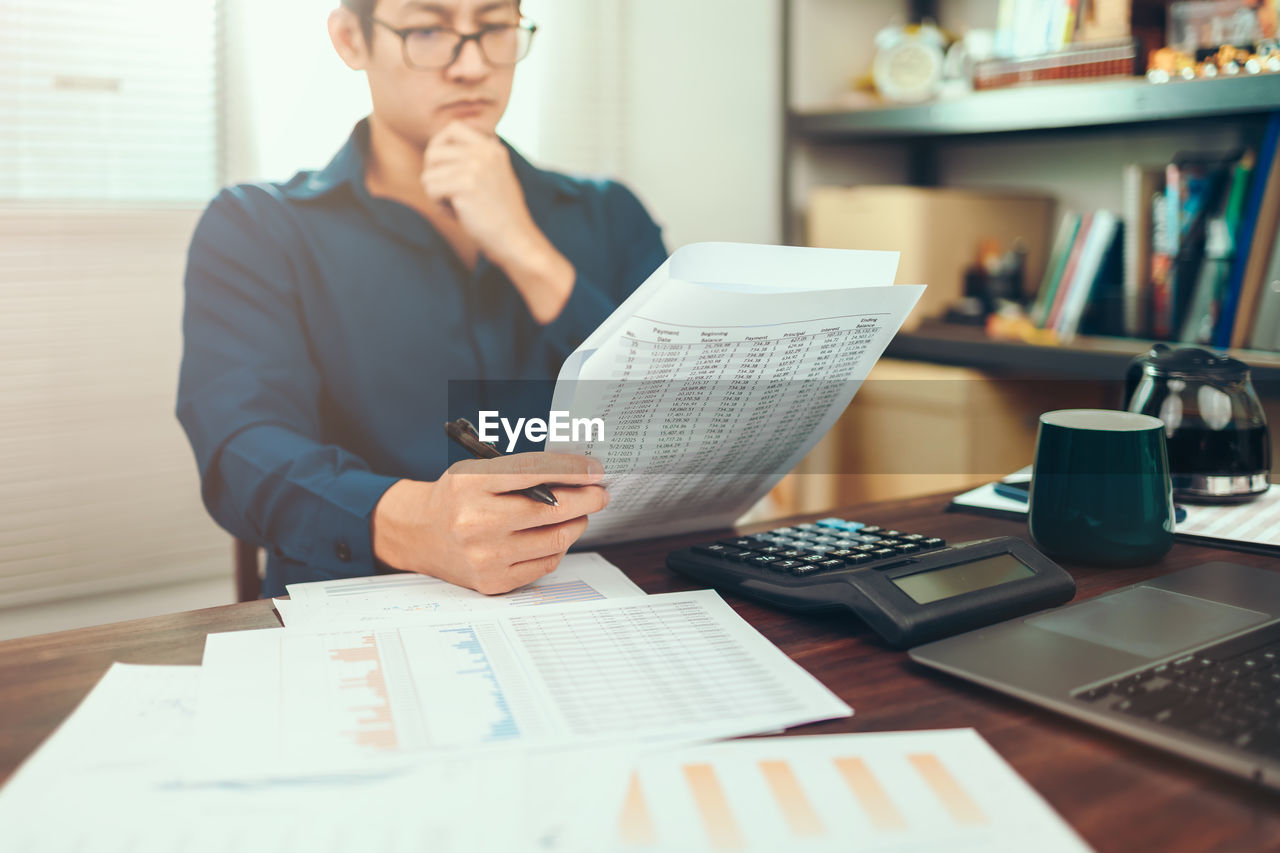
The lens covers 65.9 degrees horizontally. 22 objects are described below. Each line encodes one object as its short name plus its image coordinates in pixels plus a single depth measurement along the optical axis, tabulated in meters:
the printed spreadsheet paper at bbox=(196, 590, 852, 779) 0.49
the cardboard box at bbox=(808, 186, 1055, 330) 2.24
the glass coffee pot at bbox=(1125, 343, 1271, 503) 0.95
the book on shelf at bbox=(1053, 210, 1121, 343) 2.05
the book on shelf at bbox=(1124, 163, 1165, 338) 1.97
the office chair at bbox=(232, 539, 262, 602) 1.38
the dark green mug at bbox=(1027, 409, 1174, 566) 0.75
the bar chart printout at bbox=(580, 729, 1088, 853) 0.40
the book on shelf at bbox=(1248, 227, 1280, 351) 1.76
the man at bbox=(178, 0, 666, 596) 1.21
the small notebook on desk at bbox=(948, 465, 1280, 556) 0.85
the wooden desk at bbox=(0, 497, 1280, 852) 0.42
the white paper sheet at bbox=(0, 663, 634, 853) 0.40
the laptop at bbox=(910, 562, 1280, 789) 0.47
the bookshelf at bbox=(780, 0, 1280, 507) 1.92
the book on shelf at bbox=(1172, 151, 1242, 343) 1.86
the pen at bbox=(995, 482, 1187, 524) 0.97
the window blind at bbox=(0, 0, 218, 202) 1.67
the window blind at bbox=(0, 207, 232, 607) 1.71
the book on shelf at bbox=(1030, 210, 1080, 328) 2.13
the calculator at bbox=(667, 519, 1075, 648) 0.62
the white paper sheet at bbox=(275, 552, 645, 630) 0.66
